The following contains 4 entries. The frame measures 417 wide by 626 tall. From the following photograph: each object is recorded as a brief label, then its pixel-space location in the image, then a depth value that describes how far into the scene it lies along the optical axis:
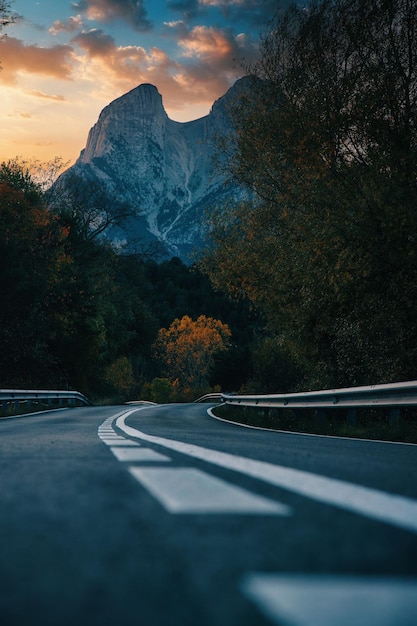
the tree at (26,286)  38.03
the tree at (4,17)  24.40
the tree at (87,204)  52.53
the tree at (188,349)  111.69
